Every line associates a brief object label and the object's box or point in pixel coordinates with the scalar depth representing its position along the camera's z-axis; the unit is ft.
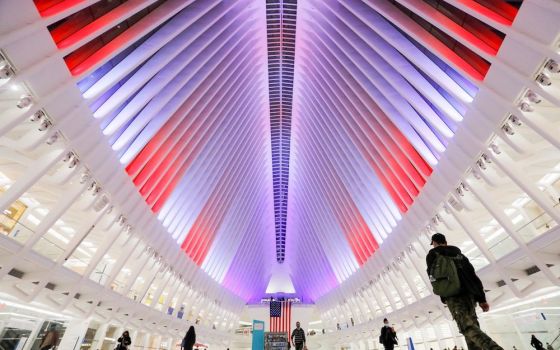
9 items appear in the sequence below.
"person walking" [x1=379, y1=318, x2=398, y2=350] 28.86
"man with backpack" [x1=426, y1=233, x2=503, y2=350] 12.48
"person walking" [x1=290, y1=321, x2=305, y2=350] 38.86
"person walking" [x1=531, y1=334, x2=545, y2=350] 45.32
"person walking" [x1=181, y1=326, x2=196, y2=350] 39.01
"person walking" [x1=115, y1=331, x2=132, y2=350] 37.70
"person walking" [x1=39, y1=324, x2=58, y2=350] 35.60
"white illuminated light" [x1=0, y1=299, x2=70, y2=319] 40.42
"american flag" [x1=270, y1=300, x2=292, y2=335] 153.89
